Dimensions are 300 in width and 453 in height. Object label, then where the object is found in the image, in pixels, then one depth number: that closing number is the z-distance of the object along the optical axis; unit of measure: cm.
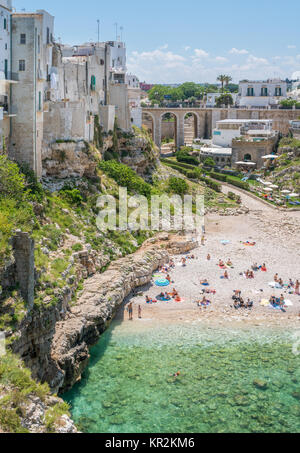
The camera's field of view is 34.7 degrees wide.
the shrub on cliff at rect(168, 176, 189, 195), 4897
